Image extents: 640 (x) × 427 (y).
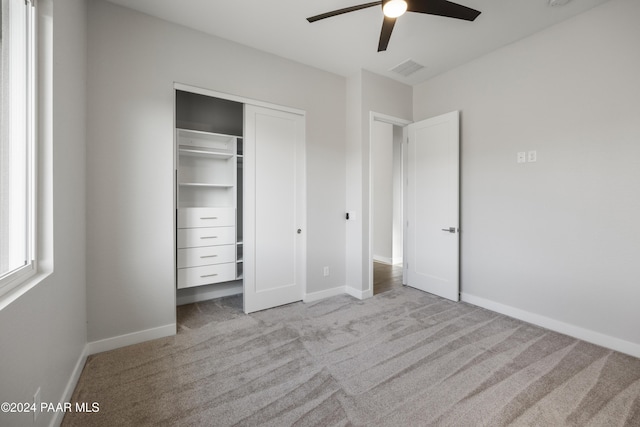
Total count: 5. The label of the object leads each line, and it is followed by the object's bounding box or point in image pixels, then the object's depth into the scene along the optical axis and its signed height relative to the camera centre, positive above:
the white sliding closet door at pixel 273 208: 2.94 +0.03
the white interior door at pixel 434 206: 3.29 +0.07
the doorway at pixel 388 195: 5.46 +0.33
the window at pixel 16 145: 1.17 +0.32
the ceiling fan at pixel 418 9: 1.78 +1.40
